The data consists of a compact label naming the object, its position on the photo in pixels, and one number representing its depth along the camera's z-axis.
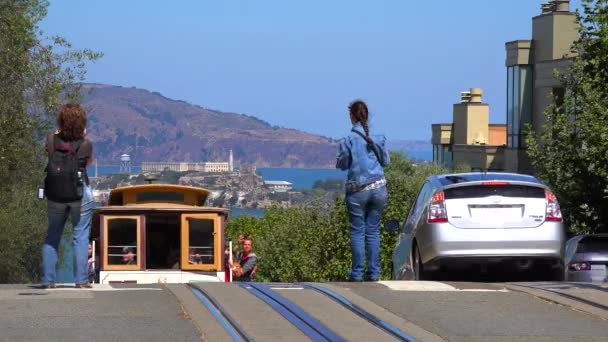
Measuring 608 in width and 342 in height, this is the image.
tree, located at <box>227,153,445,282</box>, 63.66
